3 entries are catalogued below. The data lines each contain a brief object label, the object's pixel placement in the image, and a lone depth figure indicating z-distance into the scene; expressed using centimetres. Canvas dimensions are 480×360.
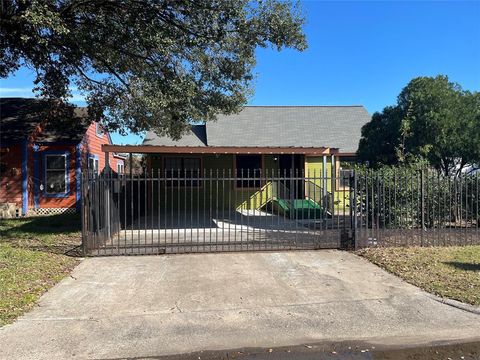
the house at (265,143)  1880
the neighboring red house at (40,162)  1750
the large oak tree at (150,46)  1076
